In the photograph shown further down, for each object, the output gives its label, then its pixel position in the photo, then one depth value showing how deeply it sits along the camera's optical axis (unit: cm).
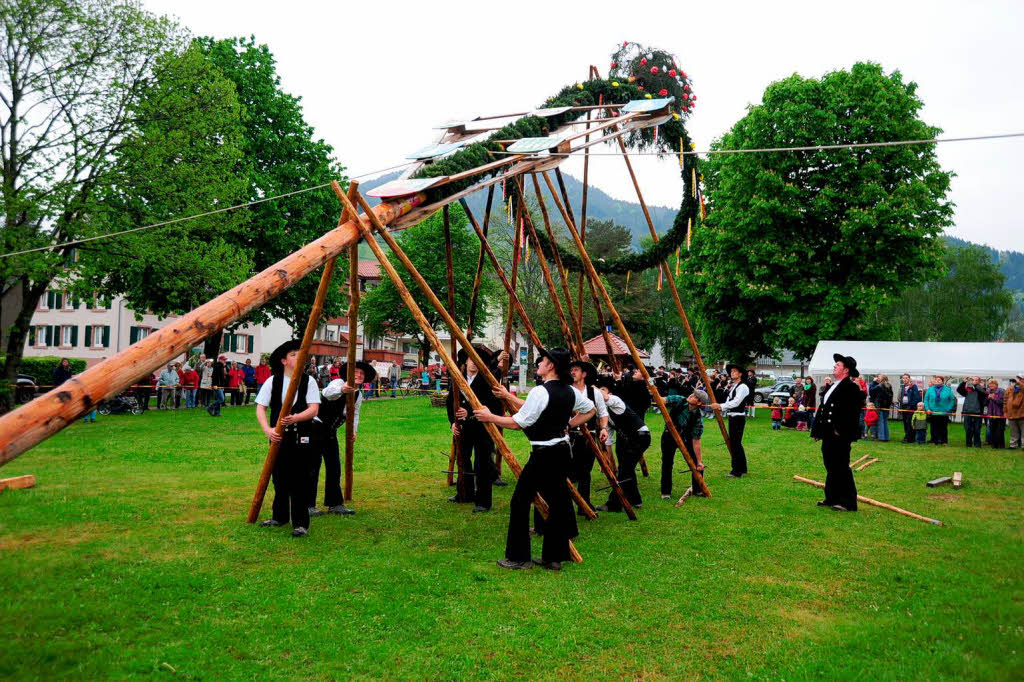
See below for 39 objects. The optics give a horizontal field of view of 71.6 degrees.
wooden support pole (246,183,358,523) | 698
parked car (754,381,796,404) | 3215
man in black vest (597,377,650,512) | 895
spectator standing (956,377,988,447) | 1853
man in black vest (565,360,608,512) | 818
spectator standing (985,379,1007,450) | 1828
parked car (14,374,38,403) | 2303
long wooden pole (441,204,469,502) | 880
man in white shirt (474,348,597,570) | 616
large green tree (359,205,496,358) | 4534
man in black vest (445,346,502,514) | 866
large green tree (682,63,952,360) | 2423
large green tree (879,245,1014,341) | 5375
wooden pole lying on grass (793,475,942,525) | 849
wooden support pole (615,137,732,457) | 1030
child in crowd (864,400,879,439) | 1952
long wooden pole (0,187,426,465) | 375
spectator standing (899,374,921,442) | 1928
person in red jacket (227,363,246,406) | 2533
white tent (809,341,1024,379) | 2239
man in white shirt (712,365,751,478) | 1123
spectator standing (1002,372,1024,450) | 1784
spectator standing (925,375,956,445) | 1886
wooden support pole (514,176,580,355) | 968
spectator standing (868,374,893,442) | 1947
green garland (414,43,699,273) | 1043
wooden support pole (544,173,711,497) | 934
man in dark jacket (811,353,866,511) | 903
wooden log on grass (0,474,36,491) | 873
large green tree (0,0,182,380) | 1808
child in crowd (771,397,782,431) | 2216
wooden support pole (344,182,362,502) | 777
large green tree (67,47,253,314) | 1958
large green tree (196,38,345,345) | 2639
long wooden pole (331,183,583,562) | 663
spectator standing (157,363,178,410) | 2241
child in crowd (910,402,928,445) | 1870
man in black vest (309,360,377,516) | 807
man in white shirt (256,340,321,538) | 697
